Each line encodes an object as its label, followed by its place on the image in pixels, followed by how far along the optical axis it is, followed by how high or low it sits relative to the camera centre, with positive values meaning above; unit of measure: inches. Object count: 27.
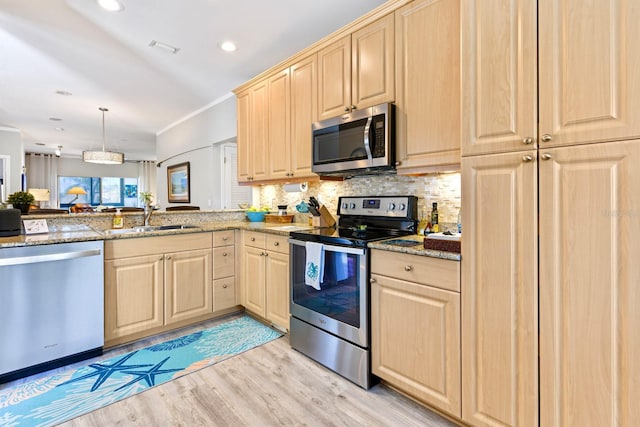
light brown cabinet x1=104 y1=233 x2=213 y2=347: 93.8 -23.3
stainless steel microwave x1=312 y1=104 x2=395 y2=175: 79.7 +19.0
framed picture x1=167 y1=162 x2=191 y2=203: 216.4 +21.1
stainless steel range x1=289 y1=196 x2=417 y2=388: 74.3 -20.2
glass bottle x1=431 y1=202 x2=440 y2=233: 82.8 -2.3
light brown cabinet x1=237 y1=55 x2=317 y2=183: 105.9 +32.8
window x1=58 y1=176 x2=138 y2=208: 374.6 +28.0
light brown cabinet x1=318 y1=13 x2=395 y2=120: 81.3 +39.7
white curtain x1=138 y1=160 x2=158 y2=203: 414.6 +49.2
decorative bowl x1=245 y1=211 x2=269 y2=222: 140.9 -1.6
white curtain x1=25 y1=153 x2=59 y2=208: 353.4 +45.6
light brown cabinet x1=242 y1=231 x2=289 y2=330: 100.9 -22.3
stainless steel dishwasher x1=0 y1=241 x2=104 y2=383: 76.0 -24.0
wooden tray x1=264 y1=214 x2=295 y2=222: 130.6 -2.8
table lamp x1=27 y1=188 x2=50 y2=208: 256.4 +15.4
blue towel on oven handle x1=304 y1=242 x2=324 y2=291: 82.2 -14.2
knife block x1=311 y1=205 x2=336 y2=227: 107.3 -2.4
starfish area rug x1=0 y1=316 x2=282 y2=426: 67.5 -41.7
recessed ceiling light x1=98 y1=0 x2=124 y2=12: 86.5 +58.2
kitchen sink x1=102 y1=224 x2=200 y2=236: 106.6 -6.0
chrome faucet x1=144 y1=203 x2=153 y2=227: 116.6 +0.1
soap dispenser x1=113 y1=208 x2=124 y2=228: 112.5 -2.8
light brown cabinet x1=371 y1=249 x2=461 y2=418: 59.7 -23.9
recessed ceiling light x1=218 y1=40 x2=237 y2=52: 110.1 +59.4
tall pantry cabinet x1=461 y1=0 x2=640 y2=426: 43.1 -0.4
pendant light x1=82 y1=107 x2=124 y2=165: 221.8 +39.5
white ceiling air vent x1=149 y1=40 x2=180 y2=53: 110.1 +59.4
